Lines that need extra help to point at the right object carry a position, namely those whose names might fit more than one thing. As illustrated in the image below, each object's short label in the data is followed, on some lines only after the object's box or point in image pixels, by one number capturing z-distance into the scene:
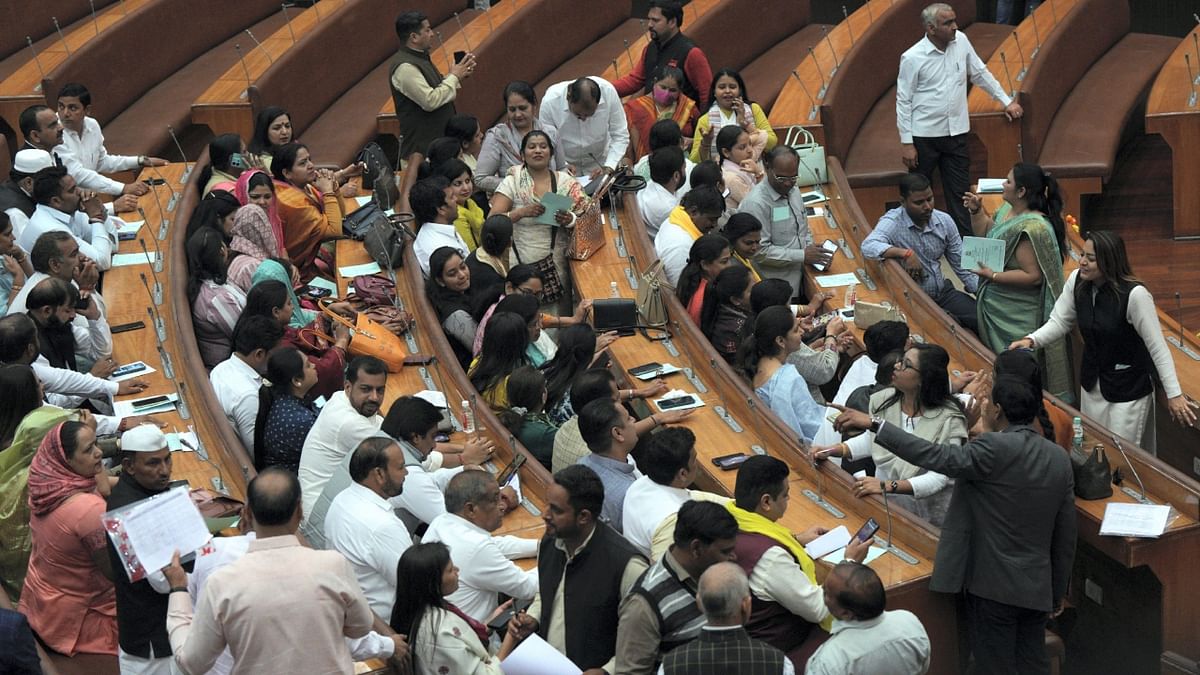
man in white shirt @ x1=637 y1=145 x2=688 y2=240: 13.31
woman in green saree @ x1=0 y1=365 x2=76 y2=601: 8.40
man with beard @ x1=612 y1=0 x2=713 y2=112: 15.49
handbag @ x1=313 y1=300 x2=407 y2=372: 11.20
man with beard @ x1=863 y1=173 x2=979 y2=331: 12.57
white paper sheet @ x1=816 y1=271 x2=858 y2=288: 12.77
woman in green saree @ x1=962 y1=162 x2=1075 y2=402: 11.48
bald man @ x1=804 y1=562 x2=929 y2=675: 6.97
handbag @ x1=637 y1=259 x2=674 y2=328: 11.78
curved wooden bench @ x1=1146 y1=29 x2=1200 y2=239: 16.28
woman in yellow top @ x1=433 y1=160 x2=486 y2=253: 12.74
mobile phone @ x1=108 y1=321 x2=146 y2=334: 11.64
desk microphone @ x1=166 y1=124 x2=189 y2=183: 14.56
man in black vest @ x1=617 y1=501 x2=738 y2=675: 6.96
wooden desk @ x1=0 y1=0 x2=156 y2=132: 15.92
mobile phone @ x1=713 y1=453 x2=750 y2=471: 9.80
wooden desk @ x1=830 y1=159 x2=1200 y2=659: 8.82
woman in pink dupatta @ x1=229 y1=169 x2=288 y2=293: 11.68
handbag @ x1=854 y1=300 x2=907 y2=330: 11.78
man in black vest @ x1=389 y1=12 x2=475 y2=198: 14.69
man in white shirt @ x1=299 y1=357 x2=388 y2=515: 8.99
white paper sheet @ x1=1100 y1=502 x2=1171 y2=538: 8.72
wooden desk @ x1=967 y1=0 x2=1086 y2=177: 16.81
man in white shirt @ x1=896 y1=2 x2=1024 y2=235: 15.20
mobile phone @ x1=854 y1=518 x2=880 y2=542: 8.20
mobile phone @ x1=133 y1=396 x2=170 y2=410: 10.50
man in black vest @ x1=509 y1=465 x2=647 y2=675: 7.21
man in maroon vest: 7.30
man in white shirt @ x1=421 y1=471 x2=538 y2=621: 7.80
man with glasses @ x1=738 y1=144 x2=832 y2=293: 12.77
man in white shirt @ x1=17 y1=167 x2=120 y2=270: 11.88
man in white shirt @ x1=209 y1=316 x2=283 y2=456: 10.02
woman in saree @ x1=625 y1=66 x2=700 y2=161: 15.32
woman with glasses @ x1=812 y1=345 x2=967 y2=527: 8.98
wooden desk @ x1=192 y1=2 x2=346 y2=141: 16.17
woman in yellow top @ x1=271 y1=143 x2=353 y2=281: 13.06
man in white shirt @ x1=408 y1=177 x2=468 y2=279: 12.41
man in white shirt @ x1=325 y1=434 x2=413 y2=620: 7.89
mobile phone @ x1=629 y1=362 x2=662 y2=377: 11.16
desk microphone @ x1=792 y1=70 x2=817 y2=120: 16.07
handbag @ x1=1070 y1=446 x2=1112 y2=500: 9.05
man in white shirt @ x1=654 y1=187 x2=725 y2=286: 12.30
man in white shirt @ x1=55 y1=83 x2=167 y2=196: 13.87
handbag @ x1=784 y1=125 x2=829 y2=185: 14.22
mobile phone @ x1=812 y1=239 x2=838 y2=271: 12.96
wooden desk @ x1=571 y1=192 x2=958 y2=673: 8.64
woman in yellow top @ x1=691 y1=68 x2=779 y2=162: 14.62
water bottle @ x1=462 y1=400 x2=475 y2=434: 10.28
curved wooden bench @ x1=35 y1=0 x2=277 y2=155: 16.50
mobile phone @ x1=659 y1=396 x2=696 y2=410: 10.67
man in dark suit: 8.06
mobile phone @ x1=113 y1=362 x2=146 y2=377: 10.95
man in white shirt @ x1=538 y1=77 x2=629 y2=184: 14.53
